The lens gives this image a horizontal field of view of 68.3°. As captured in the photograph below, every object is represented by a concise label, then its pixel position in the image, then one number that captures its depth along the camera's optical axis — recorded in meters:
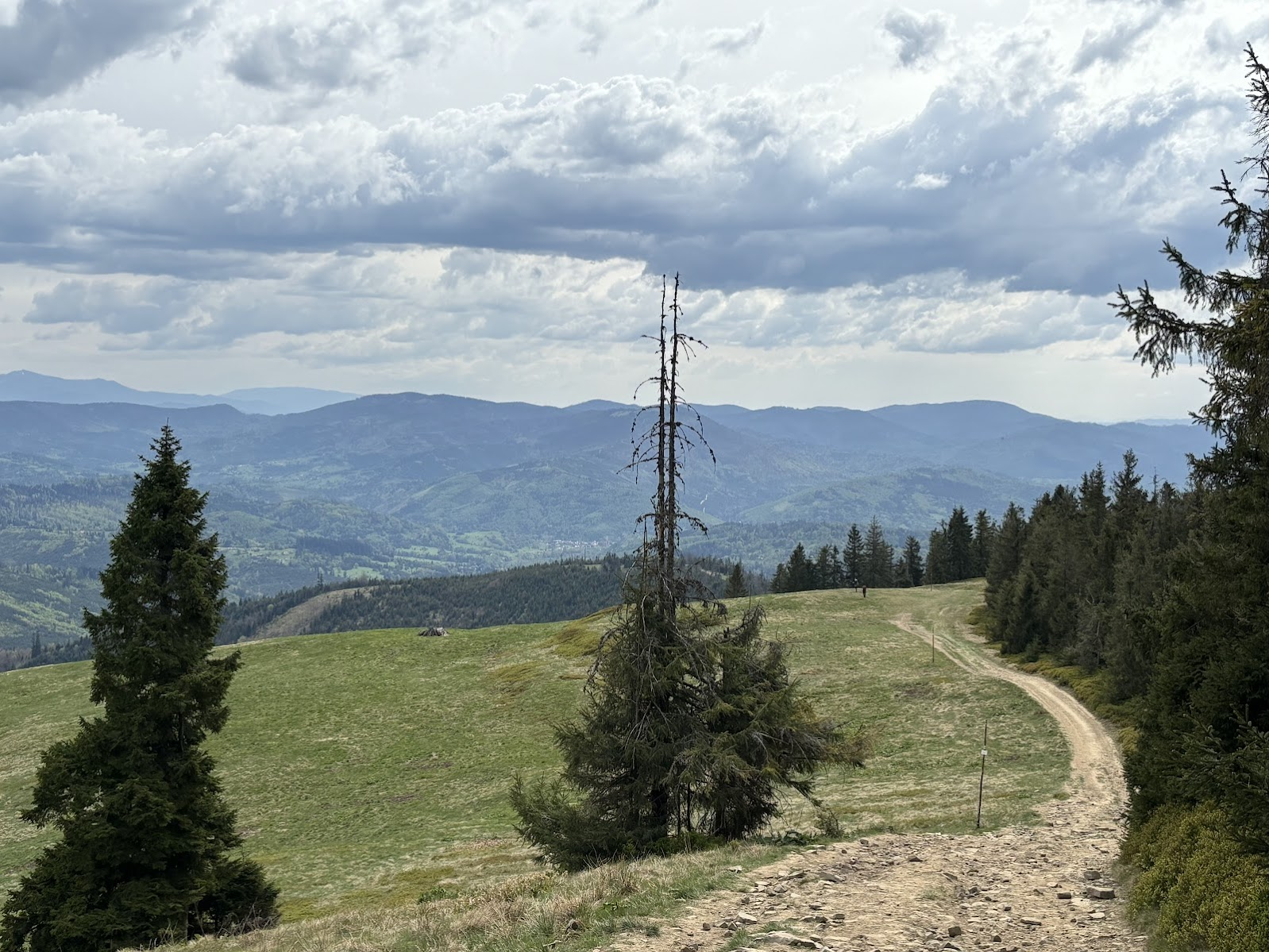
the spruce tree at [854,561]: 140.88
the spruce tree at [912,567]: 146.88
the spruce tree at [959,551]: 135.12
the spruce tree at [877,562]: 143.12
